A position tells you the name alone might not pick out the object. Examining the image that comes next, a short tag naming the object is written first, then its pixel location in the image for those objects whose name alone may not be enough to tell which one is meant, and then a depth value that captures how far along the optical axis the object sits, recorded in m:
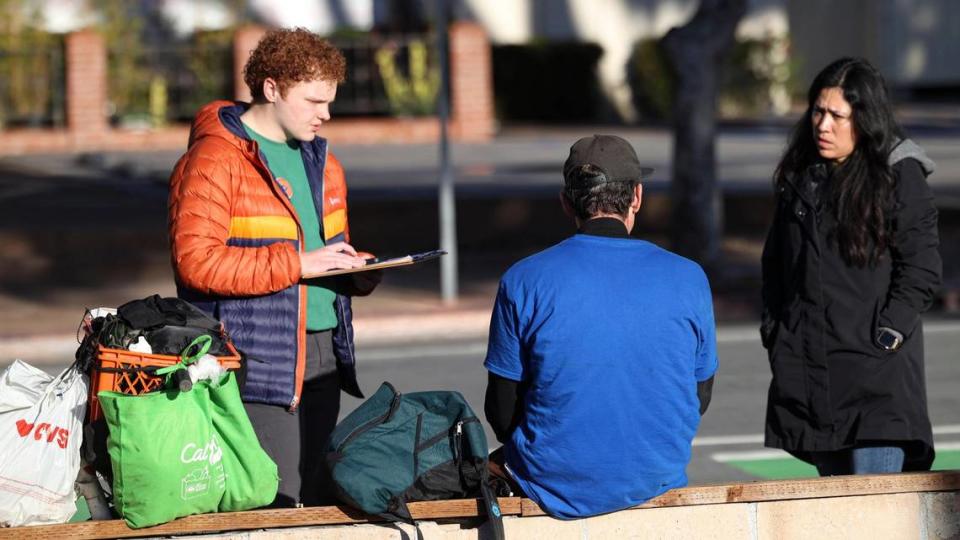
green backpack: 8.87
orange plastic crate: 8.80
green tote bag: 8.58
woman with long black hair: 10.42
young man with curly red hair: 9.52
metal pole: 27.61
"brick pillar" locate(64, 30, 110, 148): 54.16
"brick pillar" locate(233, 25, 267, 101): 54.75
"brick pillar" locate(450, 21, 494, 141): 55.03
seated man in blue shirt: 8.64
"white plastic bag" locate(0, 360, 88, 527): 8.69
